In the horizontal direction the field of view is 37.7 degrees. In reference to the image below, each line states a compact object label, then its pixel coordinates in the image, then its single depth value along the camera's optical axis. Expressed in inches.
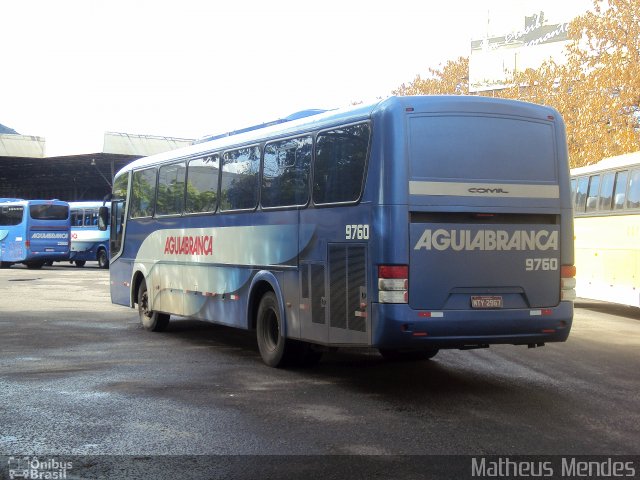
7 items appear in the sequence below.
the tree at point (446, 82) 2086.6
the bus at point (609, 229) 715.4
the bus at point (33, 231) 1689.2
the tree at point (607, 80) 1109.1
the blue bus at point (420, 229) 357.1
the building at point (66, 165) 1902.1
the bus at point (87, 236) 1772.9
